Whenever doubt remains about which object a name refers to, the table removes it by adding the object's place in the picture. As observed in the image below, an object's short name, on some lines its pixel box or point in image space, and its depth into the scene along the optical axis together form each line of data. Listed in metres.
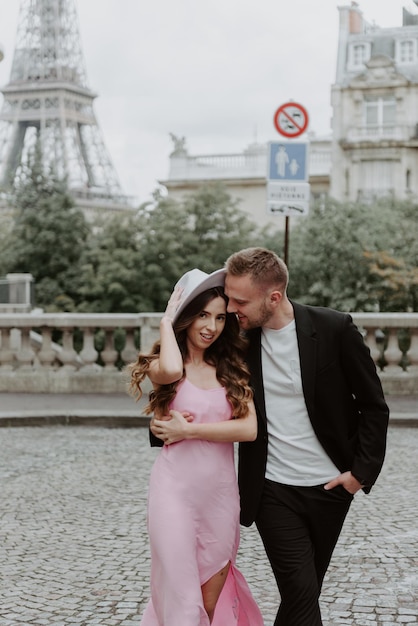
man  3.67
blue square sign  13.23
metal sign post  12.89
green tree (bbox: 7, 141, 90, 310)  31.78
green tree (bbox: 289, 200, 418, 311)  26.20
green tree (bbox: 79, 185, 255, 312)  30.48
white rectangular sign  12.87
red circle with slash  14.14
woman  3.58
